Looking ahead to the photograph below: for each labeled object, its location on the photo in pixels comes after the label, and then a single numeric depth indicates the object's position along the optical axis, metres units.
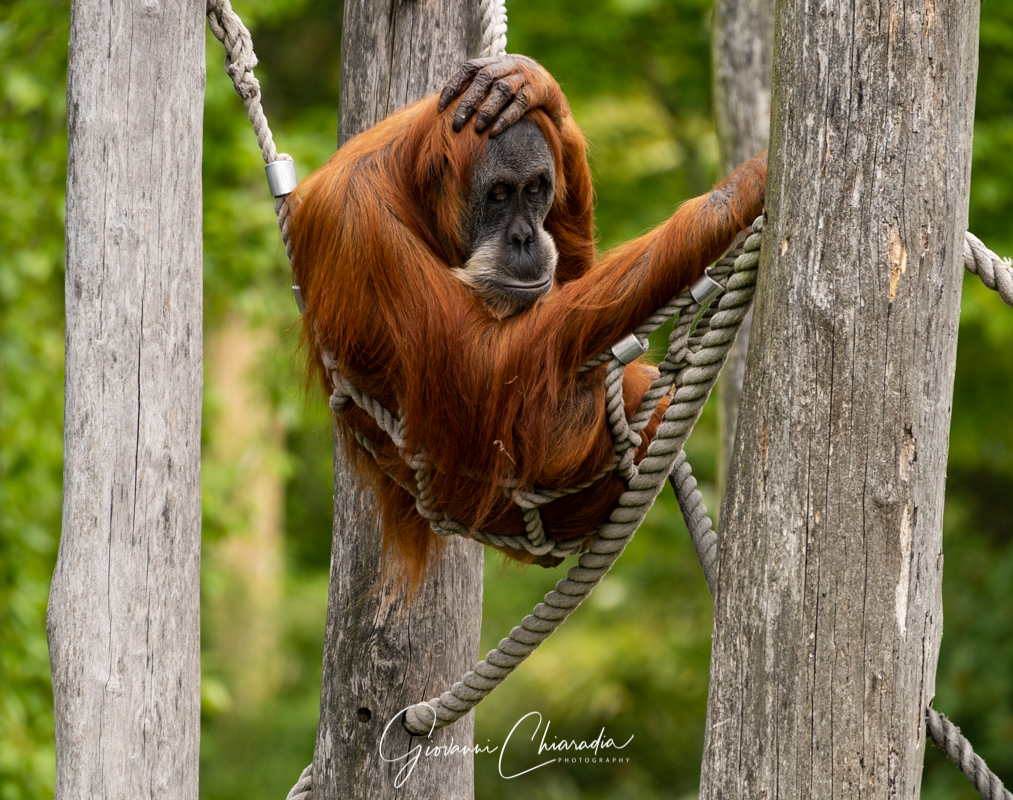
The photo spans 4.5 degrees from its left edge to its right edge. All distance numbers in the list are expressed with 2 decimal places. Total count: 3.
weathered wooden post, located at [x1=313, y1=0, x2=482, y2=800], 16.89
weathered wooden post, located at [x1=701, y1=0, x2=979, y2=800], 16.16
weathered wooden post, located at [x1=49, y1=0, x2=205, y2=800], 16.55
